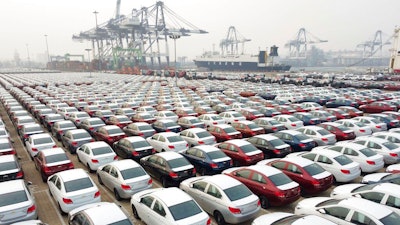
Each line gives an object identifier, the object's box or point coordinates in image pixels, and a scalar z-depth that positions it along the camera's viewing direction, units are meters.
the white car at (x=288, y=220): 6.66
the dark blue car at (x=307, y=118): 20.65
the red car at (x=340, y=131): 16.82
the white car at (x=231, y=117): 21.31
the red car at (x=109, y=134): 16.58
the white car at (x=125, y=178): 10.45
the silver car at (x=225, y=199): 8.70
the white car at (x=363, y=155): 12.39
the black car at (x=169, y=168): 11.41
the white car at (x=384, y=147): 13.39
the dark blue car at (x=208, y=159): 12.30
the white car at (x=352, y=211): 7.05
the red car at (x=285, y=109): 24.10
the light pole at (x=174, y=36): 50.72
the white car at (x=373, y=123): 18.41
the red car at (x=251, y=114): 22.48
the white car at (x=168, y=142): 14.83
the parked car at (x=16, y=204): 8.40
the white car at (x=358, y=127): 17.67
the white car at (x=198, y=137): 15.71
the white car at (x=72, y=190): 9.46
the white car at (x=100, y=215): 7.44
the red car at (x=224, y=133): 16.77
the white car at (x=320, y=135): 15.84
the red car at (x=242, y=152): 13.08
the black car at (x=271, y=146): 14.11
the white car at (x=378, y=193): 8.19
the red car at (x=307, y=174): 10.51
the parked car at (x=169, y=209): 7.91
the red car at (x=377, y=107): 24.94
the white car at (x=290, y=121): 19.39
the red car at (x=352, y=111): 22.80
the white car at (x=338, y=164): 11.42
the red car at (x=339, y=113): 22.22
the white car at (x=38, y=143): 14.50
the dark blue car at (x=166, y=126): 18.75
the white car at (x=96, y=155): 13.04
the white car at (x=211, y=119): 20.62
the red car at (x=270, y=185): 9.62
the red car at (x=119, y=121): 20.23
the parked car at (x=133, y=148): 14.05
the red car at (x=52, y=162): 12.01
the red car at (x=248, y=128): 17.70
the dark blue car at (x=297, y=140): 14.99
